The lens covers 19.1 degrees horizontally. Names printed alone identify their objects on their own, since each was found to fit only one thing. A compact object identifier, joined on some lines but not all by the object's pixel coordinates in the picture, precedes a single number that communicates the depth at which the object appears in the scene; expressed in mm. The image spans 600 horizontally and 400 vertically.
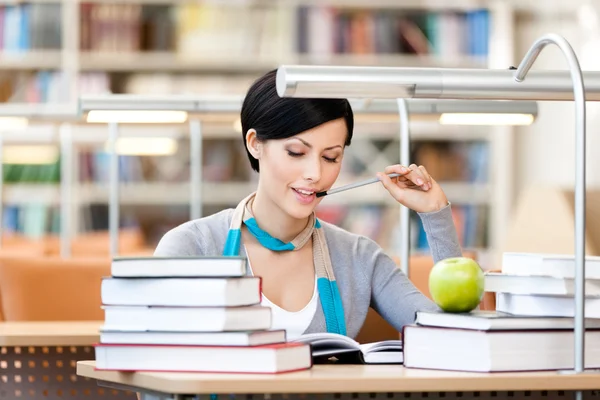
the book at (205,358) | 2297
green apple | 2415
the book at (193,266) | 2312
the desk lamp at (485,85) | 2339
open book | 2473
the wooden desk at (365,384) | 2231
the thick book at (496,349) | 2337
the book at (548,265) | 2393
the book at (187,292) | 2306
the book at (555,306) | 2401
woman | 2742
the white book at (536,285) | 2388
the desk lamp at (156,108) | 3347
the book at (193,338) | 2300
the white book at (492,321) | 2338
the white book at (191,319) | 2306
